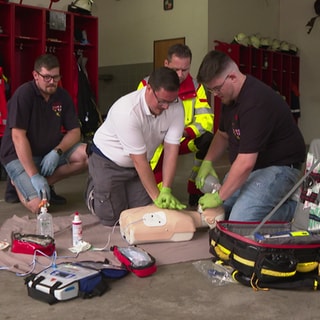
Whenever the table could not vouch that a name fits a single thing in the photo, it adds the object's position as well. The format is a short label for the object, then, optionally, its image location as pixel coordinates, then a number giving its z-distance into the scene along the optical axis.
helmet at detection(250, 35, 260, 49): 8.34
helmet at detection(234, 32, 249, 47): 8.01
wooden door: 8.23
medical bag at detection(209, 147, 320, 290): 1.98
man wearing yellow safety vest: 3.47
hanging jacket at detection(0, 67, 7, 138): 4.74
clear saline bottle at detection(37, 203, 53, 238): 2.66
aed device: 1.88
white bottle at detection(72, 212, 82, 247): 2.55
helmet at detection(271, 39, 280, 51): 9.01
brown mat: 2.34
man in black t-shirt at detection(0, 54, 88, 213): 3.28
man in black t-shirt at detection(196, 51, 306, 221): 2.40
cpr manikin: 2.56
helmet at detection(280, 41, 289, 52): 9.27
